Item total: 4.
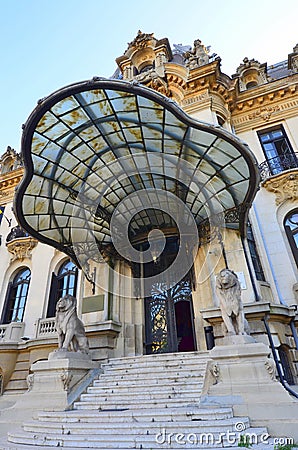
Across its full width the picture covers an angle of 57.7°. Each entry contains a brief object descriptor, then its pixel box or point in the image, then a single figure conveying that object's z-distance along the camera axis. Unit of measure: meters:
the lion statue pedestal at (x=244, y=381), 4.62
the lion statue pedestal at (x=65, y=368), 6.25
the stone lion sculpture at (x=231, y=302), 6.09
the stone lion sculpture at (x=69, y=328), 7.14
